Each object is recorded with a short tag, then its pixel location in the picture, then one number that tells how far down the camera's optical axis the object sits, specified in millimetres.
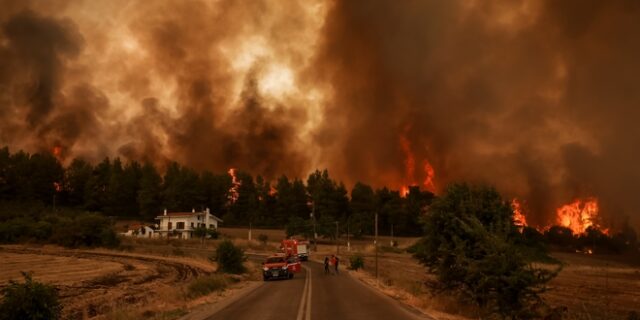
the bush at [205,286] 30544
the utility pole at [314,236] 101775
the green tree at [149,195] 145250
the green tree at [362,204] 125394
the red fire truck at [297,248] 76706
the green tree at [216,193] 159100
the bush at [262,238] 105750
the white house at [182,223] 115000
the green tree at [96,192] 148425
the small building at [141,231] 113425
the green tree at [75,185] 157250
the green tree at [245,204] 145962
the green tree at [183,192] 148750
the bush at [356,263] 57781
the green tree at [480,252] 18828
